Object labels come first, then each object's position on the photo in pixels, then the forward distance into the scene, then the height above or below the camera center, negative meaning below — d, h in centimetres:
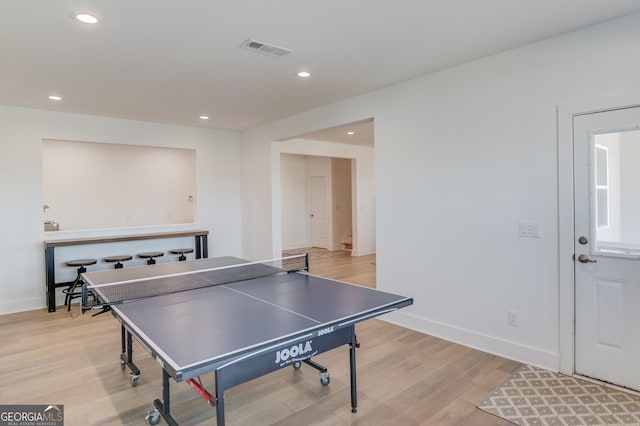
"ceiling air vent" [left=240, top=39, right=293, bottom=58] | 285 +126
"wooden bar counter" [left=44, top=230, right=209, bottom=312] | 461 -41
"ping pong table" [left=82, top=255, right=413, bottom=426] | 157 -57
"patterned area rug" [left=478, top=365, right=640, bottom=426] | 226 -132
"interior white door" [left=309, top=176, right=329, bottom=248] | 971 -13
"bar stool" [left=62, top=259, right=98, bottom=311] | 468 -93
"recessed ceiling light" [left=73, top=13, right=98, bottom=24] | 239 +126
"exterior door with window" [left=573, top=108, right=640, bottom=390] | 256 -32
